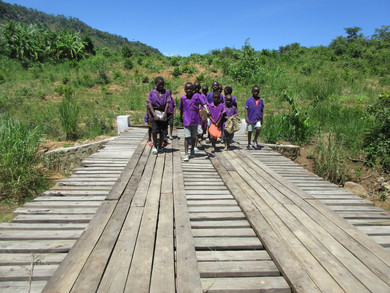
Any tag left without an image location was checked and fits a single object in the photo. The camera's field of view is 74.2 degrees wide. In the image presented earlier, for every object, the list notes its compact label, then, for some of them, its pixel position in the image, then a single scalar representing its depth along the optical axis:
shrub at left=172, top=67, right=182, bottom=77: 18.77
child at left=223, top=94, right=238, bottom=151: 5.82
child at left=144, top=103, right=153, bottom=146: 5.97
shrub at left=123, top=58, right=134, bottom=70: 19.64
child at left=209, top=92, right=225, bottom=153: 5.43
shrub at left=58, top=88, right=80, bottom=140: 9.06
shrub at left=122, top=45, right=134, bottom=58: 22.99
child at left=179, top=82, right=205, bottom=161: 4.89
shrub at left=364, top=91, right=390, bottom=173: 7.39
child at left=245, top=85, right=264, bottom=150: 5.89
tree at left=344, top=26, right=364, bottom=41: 36.30
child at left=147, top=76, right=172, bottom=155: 4.94
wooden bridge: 1.85
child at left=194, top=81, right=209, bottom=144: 5.42
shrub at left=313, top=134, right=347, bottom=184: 6.60
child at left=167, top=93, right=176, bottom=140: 5.38
